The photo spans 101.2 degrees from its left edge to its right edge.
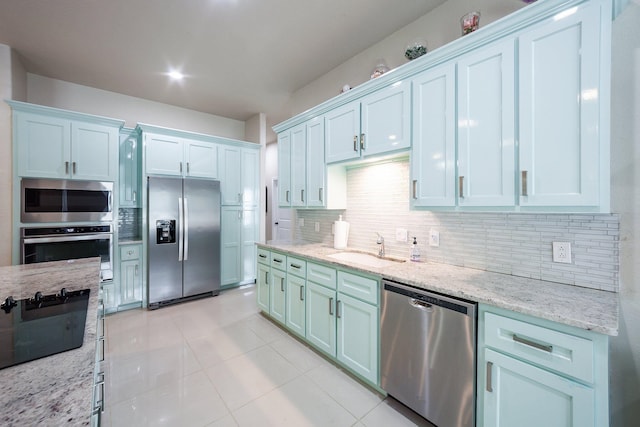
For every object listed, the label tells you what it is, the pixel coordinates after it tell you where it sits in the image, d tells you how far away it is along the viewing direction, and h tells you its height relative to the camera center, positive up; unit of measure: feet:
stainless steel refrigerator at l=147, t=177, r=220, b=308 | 11.19 -1.15
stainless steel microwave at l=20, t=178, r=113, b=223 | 9.13 +0.49
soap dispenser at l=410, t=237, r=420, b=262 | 6.99 -1.05
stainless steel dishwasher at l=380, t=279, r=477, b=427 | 4.46 -2.65
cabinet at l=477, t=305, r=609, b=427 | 3.35 -2.26
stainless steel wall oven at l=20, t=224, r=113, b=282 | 9.00 -1.09
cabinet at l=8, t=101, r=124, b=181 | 9.07 +2.61
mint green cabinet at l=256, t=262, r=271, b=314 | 9.83 -2.87
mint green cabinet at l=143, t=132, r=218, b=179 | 11.44 +2.64
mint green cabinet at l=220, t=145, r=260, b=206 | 13.56 +2.04
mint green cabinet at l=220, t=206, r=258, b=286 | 13.62 -1.64
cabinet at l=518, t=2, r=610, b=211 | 3.96 +1.65
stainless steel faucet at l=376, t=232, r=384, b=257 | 7.88 -0.94
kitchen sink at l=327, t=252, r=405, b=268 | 7.34 -1.38
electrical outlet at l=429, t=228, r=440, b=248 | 6.79 -0.64
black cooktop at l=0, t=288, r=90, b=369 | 2.59 -1.33
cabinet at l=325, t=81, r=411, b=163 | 6.45 +2.43
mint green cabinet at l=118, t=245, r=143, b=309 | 10.94 -2.68
